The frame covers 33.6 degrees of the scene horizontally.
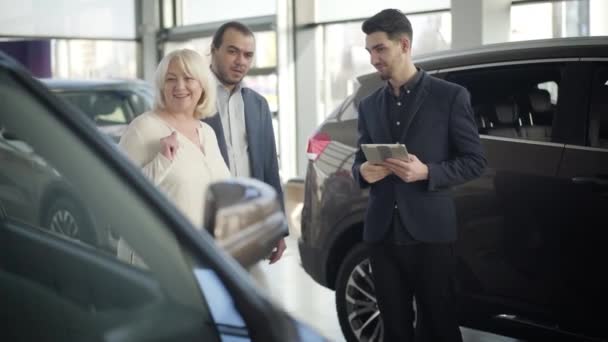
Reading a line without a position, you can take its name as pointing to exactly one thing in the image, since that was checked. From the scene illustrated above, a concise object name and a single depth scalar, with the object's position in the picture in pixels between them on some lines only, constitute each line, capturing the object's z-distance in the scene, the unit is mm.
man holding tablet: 3521
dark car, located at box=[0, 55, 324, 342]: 1597
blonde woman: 3014
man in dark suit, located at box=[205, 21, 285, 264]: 3887
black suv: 3984
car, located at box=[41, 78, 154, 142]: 8047
